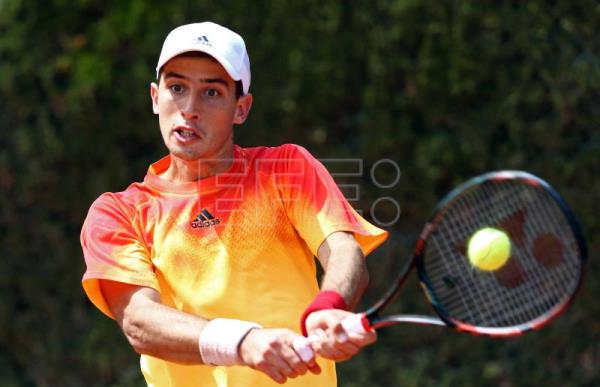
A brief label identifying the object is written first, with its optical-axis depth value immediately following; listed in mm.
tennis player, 6809
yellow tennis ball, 6621
